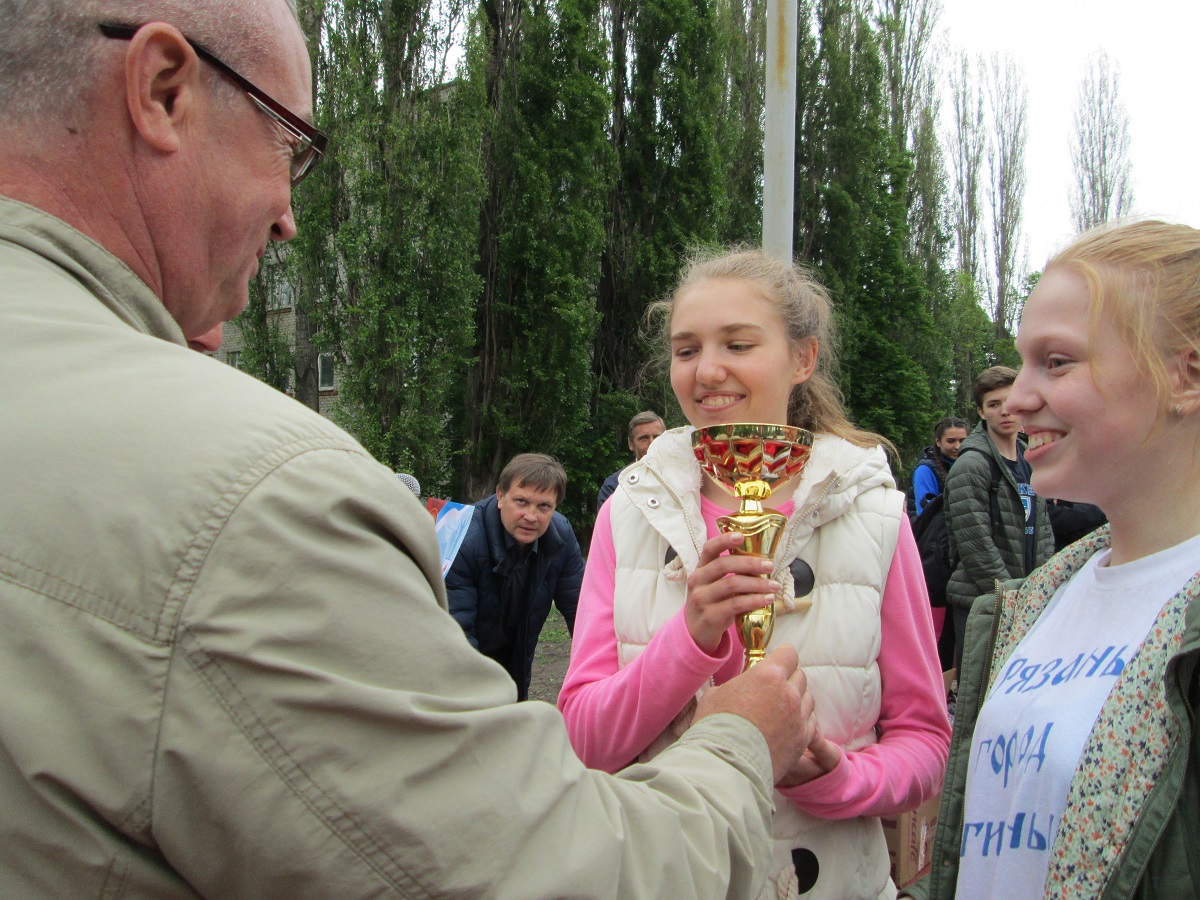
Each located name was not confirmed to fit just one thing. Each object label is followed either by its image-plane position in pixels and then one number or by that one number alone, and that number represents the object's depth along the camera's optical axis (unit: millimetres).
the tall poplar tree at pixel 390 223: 12227
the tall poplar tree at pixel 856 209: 20219
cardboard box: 2635
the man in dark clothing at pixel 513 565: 5133
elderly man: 756
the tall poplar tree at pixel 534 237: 14094
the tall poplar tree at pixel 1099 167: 28344
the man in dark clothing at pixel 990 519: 5086
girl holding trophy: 1707
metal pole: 5355
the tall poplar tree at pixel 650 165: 16031
